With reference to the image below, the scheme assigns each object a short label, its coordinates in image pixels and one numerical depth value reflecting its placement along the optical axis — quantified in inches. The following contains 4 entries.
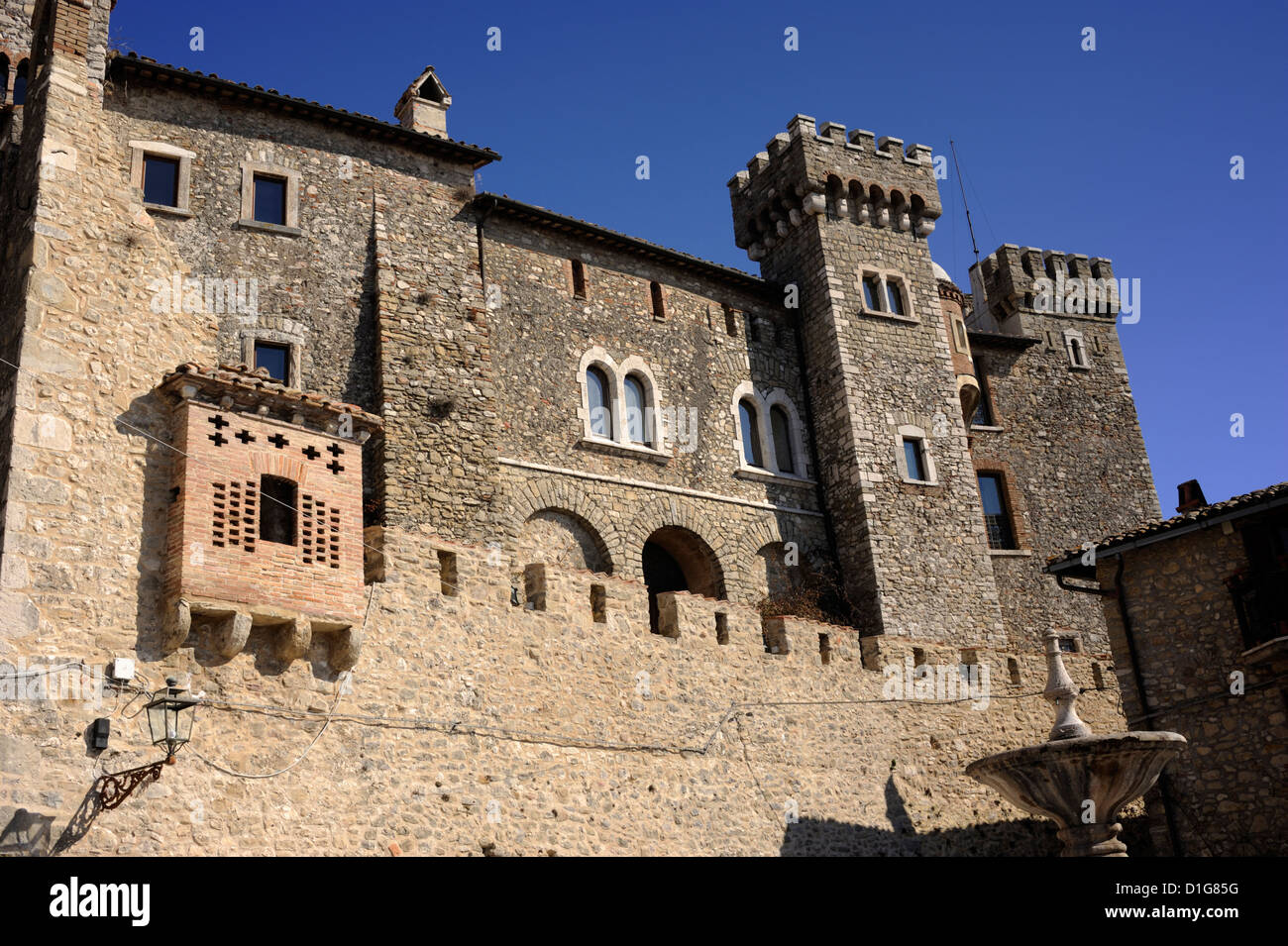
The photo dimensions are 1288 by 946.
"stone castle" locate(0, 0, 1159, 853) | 576.7
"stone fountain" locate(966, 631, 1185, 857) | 689.0
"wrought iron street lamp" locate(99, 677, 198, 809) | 522.6
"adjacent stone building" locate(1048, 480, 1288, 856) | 824.3
